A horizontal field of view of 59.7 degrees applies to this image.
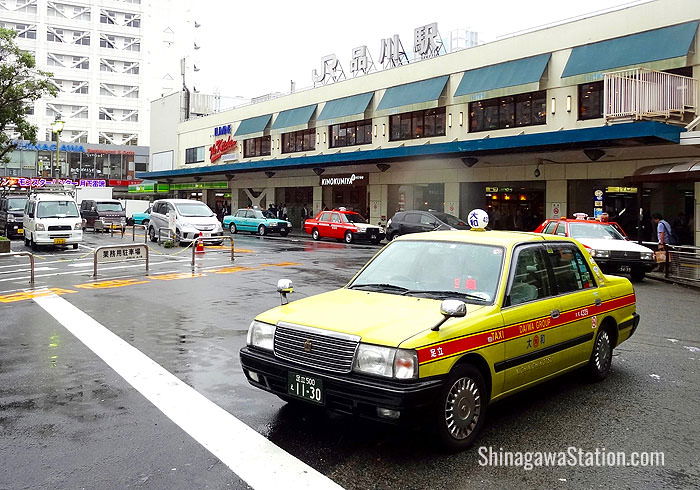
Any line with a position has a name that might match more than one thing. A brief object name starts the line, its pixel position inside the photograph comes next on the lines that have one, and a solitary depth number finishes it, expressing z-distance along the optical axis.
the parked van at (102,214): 36.38
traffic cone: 23.04
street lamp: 34.87
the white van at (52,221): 23.56
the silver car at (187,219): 25.36
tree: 23.81
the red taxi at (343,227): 31.41
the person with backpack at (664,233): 19.81
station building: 22.22
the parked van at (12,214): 30.38
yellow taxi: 4.45
